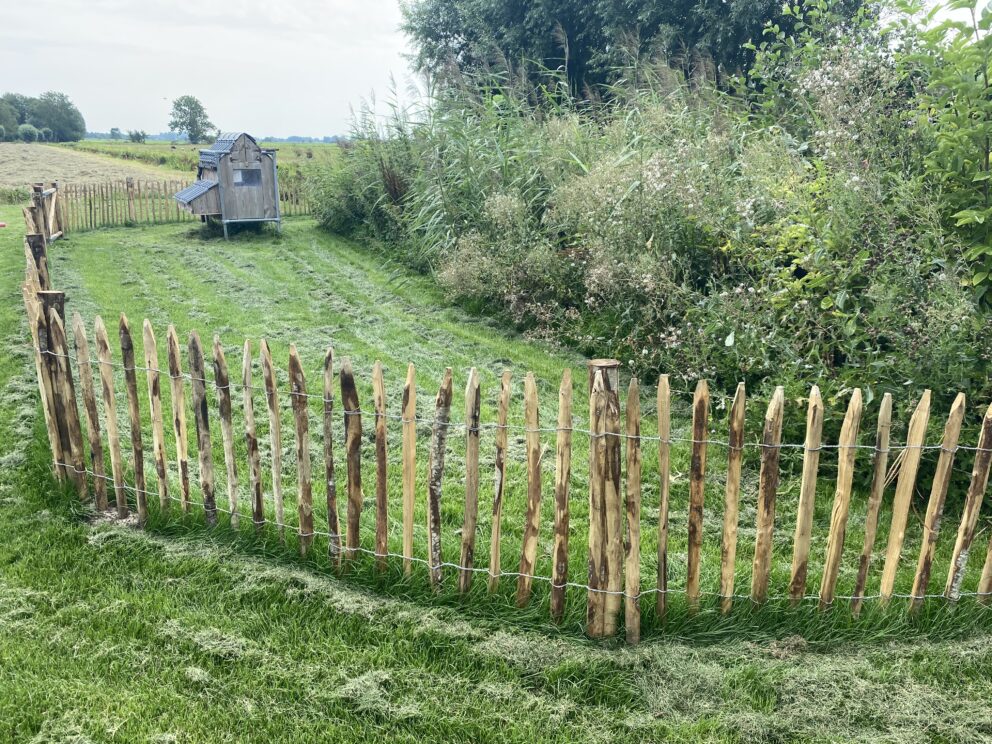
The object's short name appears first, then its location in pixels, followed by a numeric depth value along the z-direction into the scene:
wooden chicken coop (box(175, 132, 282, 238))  14.89
